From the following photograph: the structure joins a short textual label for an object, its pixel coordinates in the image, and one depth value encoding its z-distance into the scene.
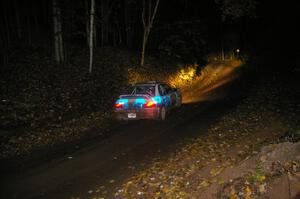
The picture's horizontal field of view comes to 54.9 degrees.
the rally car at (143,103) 12.43
